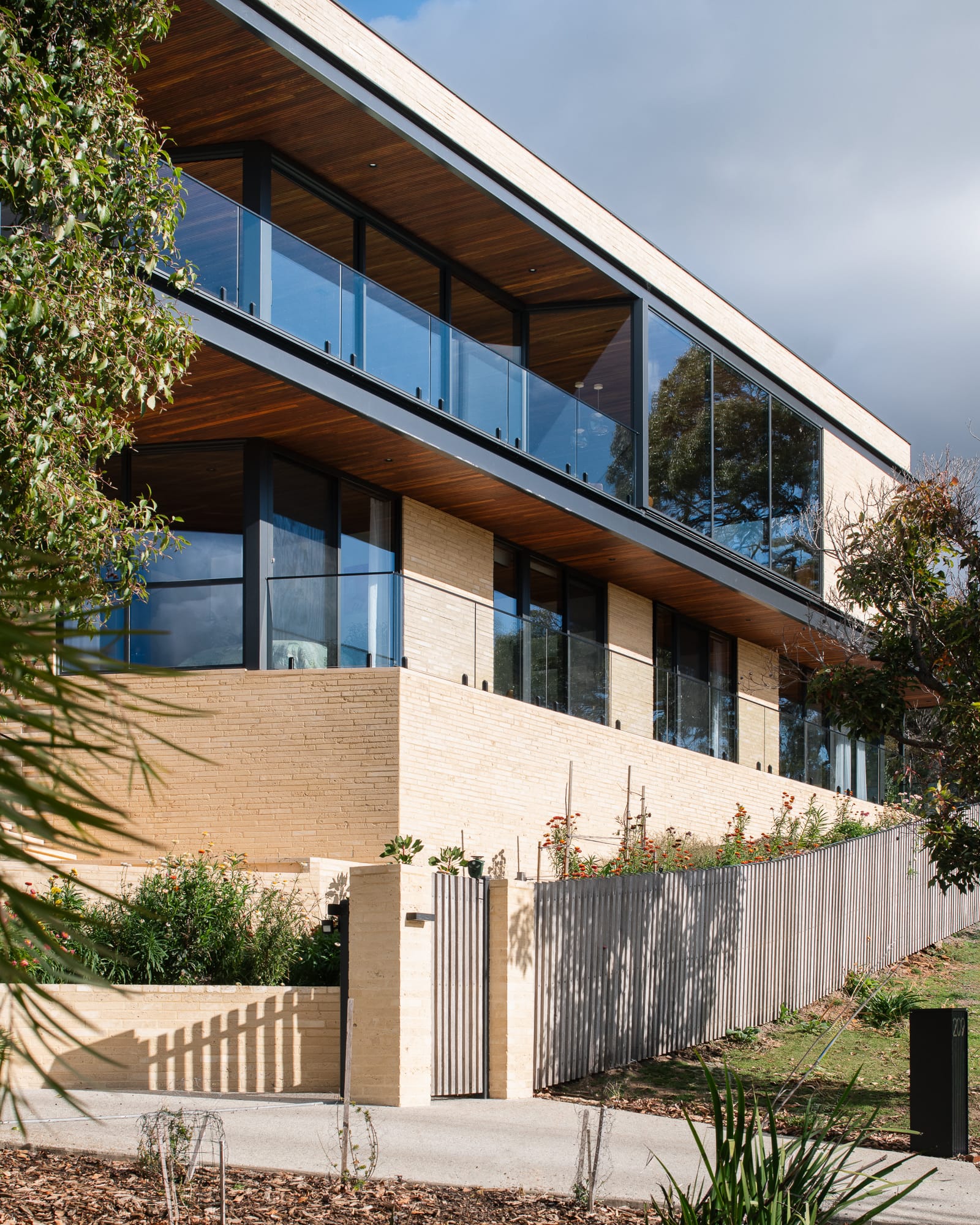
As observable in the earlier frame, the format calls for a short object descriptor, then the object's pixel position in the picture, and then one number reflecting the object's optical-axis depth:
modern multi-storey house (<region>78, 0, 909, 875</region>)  15.48
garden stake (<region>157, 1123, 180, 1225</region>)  6.30
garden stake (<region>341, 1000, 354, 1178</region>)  7.75
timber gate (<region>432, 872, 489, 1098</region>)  11.30
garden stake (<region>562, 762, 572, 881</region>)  17.56
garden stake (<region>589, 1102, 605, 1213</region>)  7.45
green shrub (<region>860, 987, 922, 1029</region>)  15.16
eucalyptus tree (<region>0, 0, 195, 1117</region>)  7.89
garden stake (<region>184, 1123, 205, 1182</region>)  6.99
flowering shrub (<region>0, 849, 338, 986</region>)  11.72
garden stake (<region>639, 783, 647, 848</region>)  19.44
